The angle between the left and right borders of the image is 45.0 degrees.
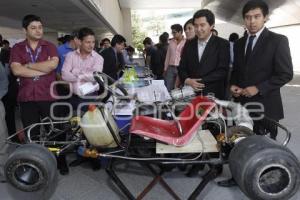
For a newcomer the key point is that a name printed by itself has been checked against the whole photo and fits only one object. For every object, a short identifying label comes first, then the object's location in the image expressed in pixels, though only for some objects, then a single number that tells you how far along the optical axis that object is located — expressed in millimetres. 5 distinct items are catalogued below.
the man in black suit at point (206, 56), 2889
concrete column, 30580
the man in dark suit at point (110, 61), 5328
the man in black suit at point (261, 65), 2529
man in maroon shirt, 3010
